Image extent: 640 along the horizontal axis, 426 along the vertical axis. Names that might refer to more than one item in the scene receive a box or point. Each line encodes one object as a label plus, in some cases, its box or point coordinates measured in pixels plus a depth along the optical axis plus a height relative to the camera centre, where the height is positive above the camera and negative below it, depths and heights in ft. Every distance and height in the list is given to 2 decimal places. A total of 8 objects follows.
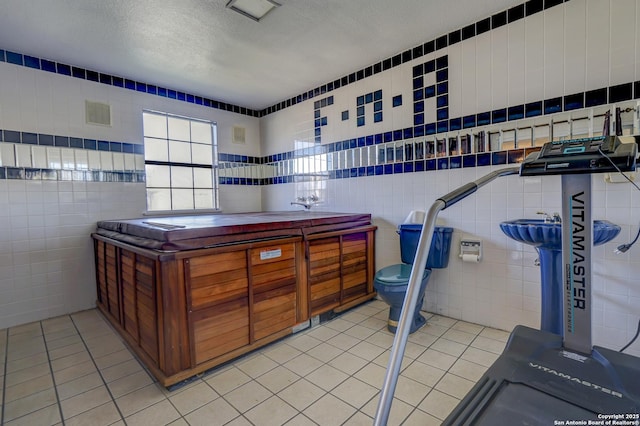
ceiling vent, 7.80 +4.90
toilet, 8.61 -2.21
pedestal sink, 6.24 -1.26
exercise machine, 3.91 -2.61
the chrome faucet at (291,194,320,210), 13.70 -0.12
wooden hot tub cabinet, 6.66 -2.31
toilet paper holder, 9.18 -1.64
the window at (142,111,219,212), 13.20 +1.75
